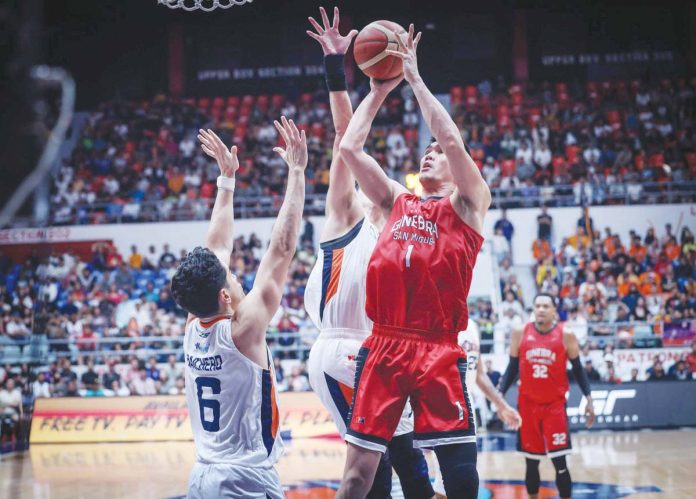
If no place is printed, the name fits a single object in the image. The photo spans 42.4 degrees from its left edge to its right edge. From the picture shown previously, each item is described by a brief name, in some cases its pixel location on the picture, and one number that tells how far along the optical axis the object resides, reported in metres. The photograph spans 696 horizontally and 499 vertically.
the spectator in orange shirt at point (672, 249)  17.96
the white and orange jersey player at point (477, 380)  7.28
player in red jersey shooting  4.21
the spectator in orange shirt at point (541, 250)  18.48
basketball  4.75
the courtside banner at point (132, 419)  14.06
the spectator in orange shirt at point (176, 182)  21.64
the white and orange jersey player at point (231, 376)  3.86
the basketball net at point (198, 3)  6.22
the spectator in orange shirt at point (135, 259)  19.25
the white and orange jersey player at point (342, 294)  4.91
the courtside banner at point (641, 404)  14.13
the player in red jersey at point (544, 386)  8.27
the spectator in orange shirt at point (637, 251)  18.12
